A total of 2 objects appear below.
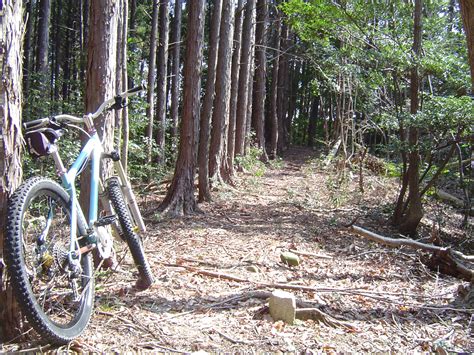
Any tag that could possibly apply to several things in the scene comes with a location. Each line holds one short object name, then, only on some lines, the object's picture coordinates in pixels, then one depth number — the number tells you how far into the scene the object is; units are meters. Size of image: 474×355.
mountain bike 2.23
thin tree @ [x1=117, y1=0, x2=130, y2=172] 7.50
